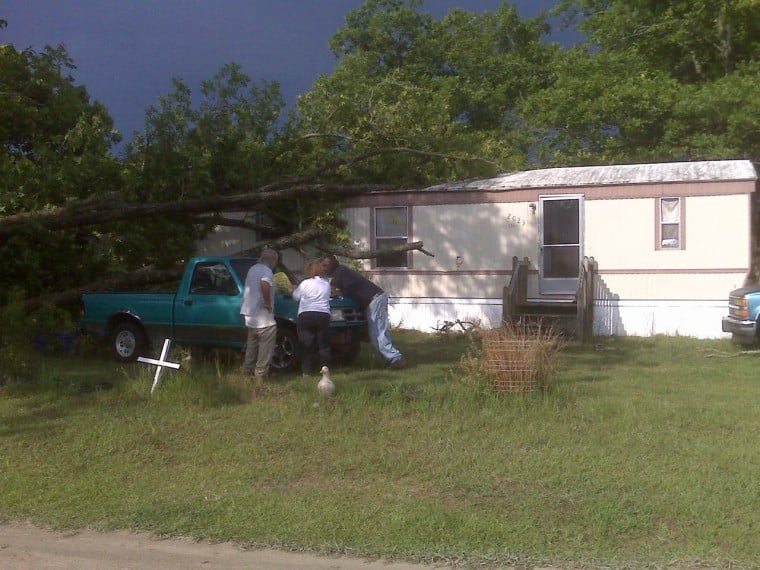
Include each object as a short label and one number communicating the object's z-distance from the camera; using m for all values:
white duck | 8.94
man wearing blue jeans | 11.69
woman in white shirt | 10.56
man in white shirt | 10.30
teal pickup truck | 11.58
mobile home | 15.31
